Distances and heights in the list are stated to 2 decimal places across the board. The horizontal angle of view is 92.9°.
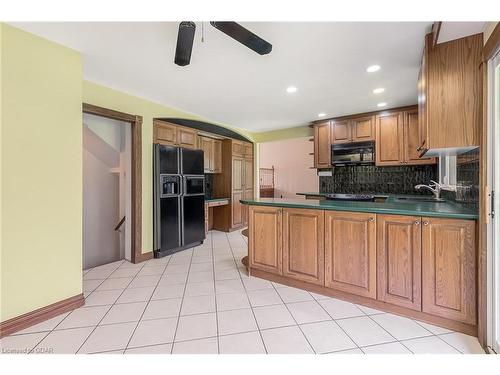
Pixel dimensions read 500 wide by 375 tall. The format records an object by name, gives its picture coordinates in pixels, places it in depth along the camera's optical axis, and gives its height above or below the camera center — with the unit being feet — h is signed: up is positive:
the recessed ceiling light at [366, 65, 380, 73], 8.13 +4.09
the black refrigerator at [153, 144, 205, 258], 11.46 -0.68
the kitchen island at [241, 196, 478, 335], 5.57 -1.91
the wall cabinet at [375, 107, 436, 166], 12.67 +2.57
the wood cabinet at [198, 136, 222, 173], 15.92 +2.29
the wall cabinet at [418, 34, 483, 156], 5.43 +2.24
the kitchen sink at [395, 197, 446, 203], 11.20 -0.62
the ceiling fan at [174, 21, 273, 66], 4.78 +3.14
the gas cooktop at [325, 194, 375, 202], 13.42 -0.69
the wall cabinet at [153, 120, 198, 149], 11.74 +2.70
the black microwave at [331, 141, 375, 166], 13.76 +1.92
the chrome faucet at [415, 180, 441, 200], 9.87 -0.25
